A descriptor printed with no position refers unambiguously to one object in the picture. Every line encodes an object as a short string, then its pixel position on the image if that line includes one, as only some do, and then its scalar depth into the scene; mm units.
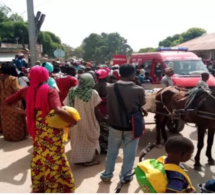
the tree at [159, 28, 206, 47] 53972
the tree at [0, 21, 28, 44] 49562
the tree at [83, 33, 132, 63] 50156
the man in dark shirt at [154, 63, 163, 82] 9284
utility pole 8094
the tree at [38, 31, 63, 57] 53972
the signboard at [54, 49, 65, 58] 15334
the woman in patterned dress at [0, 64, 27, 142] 5641
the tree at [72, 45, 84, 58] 80712
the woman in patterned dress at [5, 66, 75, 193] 2898
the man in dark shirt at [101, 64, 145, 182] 3311
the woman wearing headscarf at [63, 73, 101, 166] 4219
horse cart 5789
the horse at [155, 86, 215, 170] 4277
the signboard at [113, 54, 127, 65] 15008
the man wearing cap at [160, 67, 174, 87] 7152
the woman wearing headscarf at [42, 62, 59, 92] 4941
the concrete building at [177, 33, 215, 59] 25016
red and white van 8062
